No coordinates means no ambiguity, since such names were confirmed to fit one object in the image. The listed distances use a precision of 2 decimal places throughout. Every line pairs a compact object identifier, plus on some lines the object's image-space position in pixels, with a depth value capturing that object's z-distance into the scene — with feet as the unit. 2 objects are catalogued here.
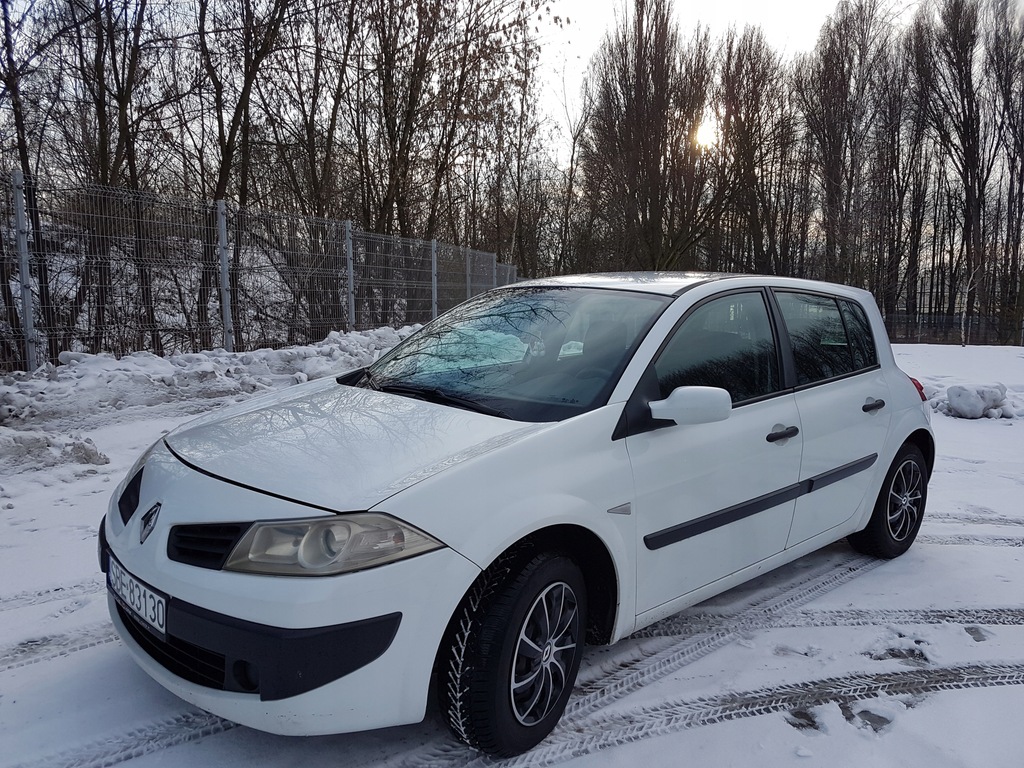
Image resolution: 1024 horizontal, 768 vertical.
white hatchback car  6.68
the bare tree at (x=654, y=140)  85.61
